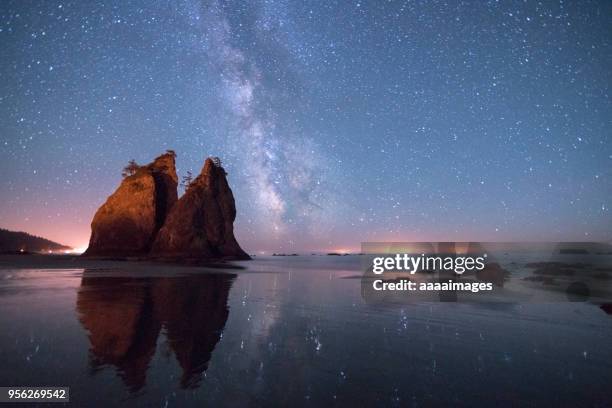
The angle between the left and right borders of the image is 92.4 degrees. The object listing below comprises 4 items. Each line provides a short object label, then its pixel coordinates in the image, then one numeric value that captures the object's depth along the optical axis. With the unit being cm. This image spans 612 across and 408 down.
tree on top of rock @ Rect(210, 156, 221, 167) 9094
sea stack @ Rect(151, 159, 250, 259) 6550
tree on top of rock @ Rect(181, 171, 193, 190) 9046
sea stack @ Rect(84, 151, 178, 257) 6512
